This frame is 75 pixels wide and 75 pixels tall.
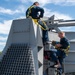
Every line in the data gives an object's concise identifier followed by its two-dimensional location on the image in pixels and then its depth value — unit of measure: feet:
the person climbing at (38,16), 30.48
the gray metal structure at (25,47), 28.60
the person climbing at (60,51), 30.17
